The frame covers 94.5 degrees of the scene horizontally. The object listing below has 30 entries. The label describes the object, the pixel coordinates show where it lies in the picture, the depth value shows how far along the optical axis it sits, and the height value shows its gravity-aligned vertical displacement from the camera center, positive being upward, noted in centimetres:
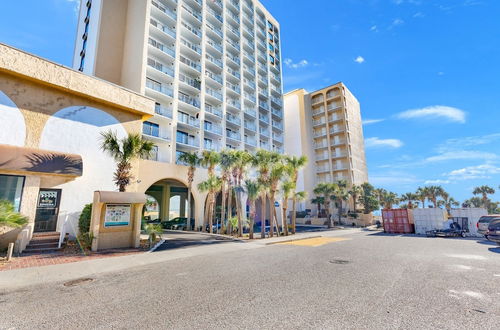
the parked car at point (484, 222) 1772 -138
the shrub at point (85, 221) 1348 -72
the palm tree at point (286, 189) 2311 +172
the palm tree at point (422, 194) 5370 +247
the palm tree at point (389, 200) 5091 +112
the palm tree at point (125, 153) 1420 +340
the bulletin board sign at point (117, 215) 1297 -39
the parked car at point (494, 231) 1351 -162
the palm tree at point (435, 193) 5294 +263
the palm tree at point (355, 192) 4875 +281
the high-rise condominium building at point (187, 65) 2722 +1931
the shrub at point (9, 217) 970 -32
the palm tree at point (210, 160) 2441 +503
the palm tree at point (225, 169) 2294 +389
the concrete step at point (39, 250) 1159 -209
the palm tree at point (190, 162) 2528 +495
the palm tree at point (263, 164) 2219 +405
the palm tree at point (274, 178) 2194 +269
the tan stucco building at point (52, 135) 1263 +465
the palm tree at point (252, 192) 2091 +130
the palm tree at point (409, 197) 5494 +185
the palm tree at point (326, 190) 4104 +284
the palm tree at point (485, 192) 5381 +275
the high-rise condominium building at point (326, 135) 5506 +1750
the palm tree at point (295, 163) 2423 +450
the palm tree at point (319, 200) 4478 +112
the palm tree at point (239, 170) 2219 +377
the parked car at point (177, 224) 2762 -196
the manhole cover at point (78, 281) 706 -227
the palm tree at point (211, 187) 2354 +204
